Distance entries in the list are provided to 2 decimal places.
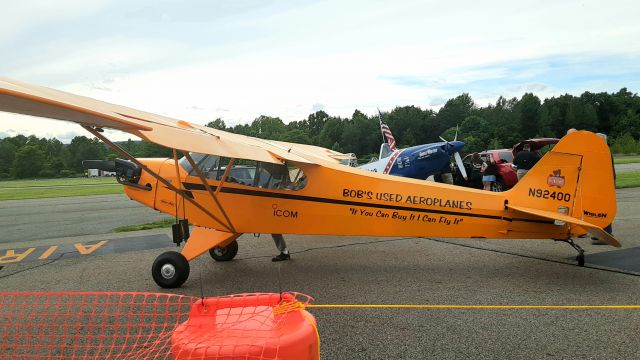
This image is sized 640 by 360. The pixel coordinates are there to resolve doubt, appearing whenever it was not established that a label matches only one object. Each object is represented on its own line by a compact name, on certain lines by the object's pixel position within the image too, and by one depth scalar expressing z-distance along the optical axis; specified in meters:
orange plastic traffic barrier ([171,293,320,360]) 1.88
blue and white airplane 14.88
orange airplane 5.86
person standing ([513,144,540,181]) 10.19
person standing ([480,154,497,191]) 14.16
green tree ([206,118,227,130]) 89.09
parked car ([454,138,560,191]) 15.69
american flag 20.71
